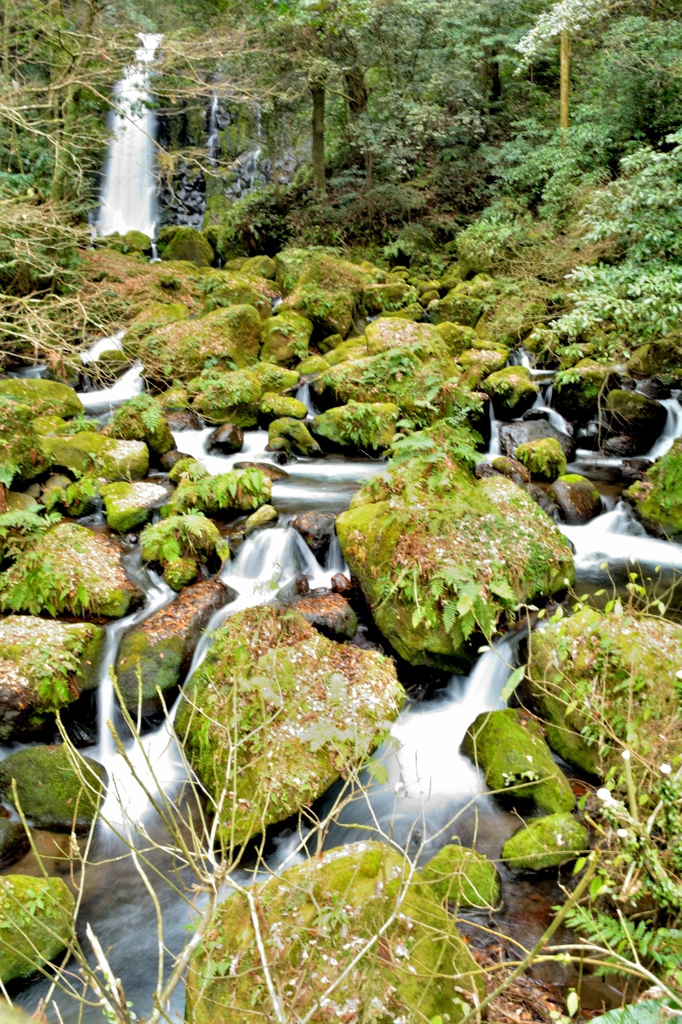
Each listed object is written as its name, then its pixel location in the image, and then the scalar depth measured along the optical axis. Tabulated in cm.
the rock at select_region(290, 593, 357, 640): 645
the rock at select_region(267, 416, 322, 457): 1018
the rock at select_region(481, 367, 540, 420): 1083
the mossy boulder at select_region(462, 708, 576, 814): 493
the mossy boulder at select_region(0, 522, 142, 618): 663
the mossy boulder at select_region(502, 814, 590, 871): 450
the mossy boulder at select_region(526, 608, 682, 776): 493
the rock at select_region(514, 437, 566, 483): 911
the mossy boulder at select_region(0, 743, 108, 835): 519
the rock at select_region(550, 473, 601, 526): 841
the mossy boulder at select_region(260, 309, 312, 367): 1288
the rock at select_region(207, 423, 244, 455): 1012
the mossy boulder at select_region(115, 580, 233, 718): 606
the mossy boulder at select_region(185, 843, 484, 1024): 315
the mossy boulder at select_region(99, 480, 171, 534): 793
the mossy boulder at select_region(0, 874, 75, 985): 412
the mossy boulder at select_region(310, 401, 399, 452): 1014
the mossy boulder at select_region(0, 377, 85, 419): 1000
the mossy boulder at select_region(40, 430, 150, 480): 879
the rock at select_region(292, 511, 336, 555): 759
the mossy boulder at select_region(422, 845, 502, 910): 426
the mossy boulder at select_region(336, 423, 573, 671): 609
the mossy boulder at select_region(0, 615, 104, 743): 569
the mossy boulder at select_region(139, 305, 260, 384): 1208
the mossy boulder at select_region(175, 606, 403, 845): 500
